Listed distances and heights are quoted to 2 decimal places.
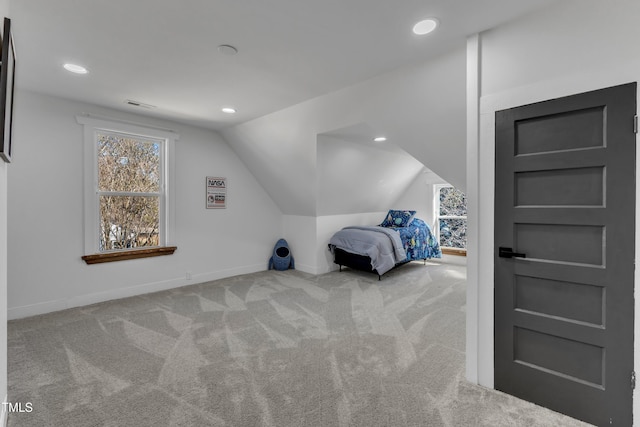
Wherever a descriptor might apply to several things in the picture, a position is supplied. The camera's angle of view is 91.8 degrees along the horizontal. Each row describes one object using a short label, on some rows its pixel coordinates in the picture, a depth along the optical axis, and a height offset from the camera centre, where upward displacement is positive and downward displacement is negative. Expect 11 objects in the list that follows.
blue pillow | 5.88 -0.14
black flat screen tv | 1.35 +0.56
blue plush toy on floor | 5.35 -0.81
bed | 4.70 -0.56
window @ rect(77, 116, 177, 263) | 3.67 +0.28
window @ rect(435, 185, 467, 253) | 6.09 -0.13
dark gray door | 1.56 -0.24
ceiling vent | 3.46 +1.23
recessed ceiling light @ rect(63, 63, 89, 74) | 2.57 +1.22
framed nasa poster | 4.68 +0.29
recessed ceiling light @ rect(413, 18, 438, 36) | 1.97 +1.21
